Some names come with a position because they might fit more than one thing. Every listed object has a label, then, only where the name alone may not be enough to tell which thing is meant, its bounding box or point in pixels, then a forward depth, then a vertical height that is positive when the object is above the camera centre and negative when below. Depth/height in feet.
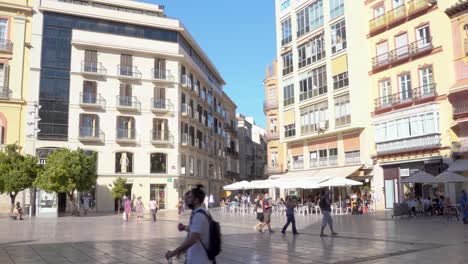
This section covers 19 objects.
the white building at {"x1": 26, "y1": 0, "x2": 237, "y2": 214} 148.66 +35.27
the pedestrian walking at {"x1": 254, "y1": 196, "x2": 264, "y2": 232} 64.20 -1.82
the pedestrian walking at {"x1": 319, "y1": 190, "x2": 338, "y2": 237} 55.93 -1.68
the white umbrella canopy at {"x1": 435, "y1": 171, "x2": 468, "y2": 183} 80.69 +2.79
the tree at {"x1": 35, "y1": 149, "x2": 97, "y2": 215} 107.14 +6.08
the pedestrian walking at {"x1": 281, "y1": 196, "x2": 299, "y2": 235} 59.36 -1.83
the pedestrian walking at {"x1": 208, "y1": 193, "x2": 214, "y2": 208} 145.75 -1.08
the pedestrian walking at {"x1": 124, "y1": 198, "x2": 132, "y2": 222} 90.79 -1.79
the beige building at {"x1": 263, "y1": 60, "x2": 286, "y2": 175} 159.00 +25.85
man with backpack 16.75 -1.50
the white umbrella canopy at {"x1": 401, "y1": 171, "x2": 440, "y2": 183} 84.30 +2.88
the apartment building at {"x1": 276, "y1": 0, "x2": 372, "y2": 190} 126.21 +31.35
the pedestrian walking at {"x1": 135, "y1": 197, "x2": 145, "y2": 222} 98.38 -2.11
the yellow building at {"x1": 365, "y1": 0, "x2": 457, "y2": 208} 103.04 +24.77
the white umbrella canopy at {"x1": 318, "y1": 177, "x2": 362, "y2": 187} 100.50 +2.86
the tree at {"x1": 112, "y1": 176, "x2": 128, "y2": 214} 139.64 +2.85
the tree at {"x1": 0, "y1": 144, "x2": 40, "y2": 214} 105.60 +6.53
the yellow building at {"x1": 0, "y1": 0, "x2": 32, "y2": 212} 140.05 +39.46
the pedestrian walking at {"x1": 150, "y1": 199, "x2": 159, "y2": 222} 93.30 -1.73
